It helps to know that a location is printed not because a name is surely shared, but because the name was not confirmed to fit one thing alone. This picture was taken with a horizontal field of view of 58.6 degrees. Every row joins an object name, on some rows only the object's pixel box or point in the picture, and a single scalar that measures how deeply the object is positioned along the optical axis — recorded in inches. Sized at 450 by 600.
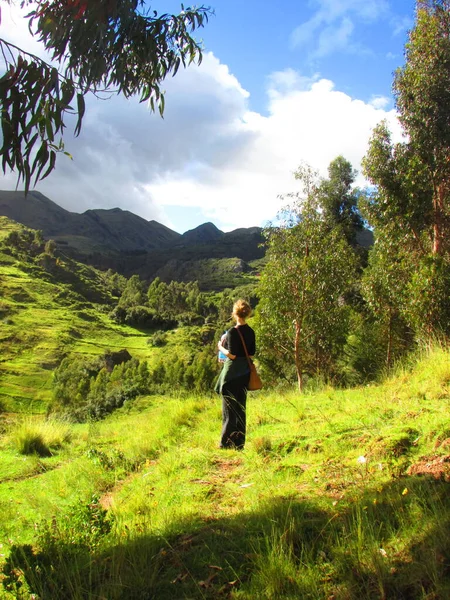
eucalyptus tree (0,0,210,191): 141.7
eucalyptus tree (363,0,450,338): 463.5
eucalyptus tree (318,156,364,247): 1241.4
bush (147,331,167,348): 4755.4
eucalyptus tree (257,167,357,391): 660.1
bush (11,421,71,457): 296.4
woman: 224.4
